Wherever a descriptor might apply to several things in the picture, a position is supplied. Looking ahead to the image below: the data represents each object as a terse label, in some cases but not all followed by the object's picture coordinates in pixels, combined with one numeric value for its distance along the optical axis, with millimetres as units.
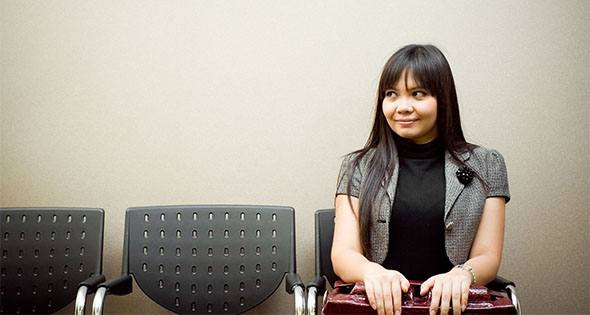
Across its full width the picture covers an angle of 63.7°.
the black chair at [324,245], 1782
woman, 1409
